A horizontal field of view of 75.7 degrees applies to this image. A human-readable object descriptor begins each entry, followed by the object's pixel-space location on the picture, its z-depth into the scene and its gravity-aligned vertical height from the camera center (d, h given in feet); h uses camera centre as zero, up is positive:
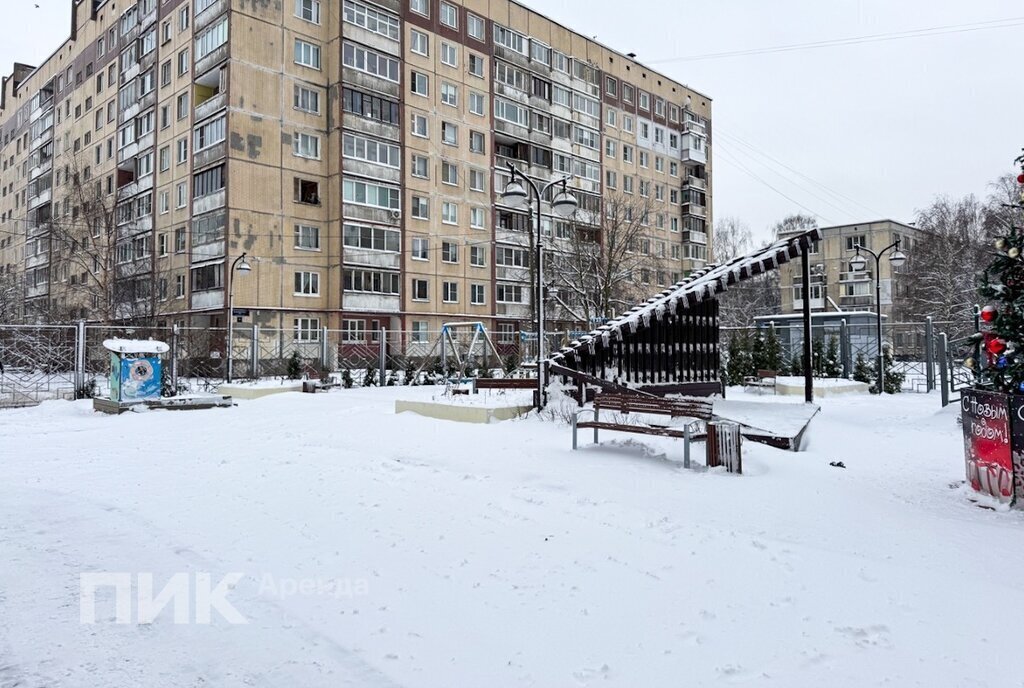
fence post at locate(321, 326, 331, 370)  86.48 +1.14
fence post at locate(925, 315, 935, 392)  59.49 -0.41
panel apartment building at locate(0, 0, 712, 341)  120.78 +44.01
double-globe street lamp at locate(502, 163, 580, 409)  41.98 +10.51
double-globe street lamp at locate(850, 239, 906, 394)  72.84 +10.64
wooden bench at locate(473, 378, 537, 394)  47.50 -1.86
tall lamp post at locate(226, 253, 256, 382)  78.65 +2.88
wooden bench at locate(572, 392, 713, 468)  26.76 -2.41
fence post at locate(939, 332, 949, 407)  51.16 -1.34
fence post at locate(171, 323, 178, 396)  66.49 +0.29
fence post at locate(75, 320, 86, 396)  62.80 +0.53
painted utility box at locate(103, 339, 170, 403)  52.19 -0.72
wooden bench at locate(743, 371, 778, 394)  67.87 -2.52
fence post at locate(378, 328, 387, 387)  79.87 -0.41
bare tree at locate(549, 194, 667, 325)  91.09 +13.26
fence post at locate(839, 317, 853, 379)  77.97 +0.77
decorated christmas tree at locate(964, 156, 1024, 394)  20.70 +1.16
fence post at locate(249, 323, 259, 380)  80.07 +0.76
